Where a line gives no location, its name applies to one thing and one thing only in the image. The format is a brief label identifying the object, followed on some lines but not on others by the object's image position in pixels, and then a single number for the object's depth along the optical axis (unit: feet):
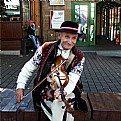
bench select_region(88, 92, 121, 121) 6.75
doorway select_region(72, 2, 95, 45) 34.67
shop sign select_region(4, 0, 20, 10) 27.31
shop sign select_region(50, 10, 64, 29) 33.98
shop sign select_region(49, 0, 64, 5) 34.18
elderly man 5.61
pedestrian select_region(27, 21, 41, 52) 28.25
